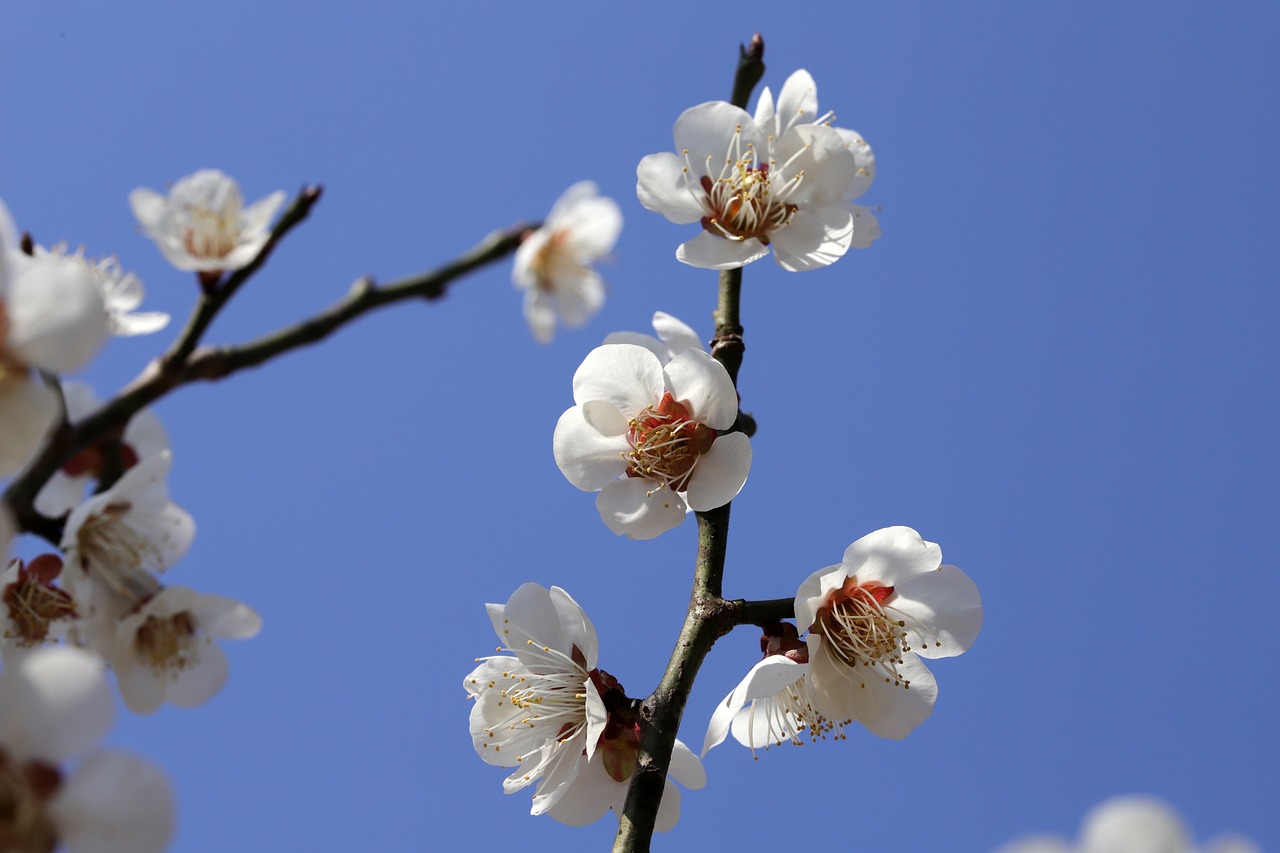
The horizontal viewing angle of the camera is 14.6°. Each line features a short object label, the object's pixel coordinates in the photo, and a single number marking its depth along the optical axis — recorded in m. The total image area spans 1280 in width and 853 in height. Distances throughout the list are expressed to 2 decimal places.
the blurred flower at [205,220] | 0.57
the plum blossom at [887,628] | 0.61
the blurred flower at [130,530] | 0.57
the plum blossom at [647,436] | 0.61
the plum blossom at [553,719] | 0.61
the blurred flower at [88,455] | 0.57
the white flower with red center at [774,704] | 0.60
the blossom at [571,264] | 0.57
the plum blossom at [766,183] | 0.63
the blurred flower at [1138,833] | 0.43
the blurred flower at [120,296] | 0.58
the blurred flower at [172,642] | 0.57
